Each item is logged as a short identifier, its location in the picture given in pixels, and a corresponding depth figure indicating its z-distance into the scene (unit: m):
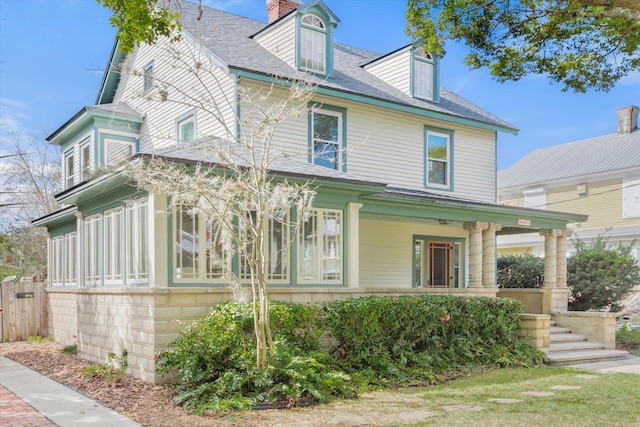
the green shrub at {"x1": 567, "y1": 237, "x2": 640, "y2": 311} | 16.72
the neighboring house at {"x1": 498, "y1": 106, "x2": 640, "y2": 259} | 25.34
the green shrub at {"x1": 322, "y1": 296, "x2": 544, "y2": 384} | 9.92
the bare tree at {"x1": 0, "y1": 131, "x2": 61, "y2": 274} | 25.22
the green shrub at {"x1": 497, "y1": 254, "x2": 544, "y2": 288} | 18.28
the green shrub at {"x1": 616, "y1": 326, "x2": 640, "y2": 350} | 14.96
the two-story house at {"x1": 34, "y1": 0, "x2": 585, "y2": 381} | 9.73
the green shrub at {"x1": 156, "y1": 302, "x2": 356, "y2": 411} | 7.93
